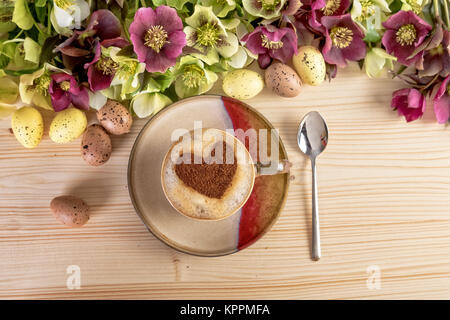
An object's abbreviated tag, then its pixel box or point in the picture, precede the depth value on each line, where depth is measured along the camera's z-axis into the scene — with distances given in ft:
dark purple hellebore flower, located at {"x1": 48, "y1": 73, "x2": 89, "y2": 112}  2.05
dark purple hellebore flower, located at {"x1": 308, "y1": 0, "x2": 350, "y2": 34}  2.12
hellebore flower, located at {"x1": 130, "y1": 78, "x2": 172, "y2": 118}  2.18
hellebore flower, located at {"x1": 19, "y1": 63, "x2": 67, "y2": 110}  2.03
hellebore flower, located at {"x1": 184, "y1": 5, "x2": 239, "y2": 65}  2.05
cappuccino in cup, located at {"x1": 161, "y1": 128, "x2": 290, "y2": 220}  2.08
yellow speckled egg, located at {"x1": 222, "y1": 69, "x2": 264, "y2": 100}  2.20
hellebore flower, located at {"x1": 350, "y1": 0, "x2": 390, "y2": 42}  2.13
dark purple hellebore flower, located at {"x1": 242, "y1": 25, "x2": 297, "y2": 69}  2.06
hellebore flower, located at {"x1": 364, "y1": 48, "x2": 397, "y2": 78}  2.23
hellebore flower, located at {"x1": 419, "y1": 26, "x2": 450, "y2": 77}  2.14
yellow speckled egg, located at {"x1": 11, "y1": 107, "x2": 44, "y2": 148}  2.19
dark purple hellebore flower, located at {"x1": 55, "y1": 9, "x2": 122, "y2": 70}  1.98
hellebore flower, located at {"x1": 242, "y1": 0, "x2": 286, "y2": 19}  2.04
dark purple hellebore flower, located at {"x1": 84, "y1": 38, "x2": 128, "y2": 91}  2.06
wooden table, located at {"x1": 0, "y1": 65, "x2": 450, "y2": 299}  2.28
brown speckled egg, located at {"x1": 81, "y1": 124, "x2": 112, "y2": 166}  2.19
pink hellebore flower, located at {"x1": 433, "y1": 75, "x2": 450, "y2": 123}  2.28
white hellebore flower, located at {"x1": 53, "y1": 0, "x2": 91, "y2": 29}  1.96
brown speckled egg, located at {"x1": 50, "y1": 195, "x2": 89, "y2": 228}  2.17
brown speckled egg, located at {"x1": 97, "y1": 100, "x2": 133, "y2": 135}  2.16
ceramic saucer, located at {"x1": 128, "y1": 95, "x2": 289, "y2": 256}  2.23
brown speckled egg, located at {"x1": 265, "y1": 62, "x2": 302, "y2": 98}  2.19
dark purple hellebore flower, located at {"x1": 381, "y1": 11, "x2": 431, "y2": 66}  2.14
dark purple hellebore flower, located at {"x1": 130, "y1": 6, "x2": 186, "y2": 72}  1.94
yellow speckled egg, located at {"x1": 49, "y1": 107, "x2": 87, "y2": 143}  2.16
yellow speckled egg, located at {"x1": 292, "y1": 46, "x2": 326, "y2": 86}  2.20
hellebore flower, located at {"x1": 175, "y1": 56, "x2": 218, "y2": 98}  2.11
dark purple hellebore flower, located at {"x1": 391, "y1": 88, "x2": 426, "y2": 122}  2.25
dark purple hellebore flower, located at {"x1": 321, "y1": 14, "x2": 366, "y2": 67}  2.15
